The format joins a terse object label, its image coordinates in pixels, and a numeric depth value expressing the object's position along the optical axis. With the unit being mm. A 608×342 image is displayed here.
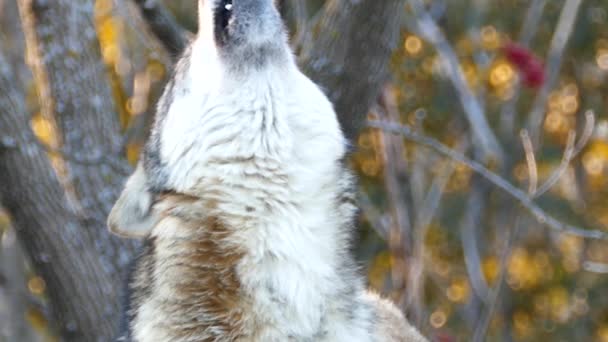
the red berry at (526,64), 20469
